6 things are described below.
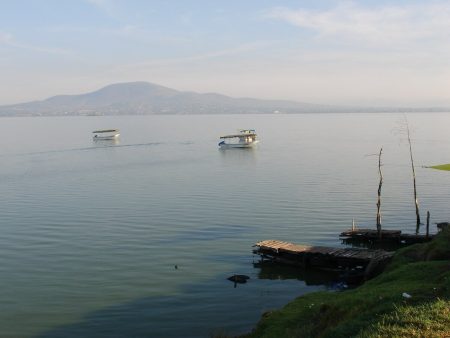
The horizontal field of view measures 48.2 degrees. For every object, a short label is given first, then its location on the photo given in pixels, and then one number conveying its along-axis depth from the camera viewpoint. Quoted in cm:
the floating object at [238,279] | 4141
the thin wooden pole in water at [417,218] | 6041
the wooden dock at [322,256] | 4254
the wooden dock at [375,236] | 5303
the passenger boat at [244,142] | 16675
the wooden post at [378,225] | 5363
